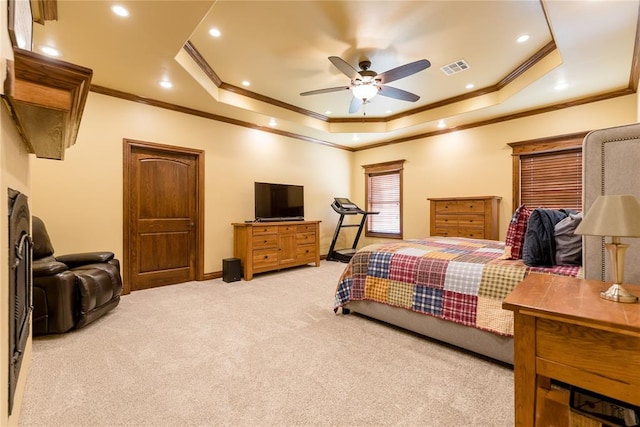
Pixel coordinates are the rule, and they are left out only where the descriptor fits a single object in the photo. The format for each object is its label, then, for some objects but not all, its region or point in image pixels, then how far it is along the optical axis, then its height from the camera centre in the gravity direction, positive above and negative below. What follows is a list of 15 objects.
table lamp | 1.09 -0.05
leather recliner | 2.46 -0.68
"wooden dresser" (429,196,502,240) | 4.55 -0.07
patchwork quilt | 2.05 -0.55
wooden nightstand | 0.93 -0.46
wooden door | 3.99 -0.02
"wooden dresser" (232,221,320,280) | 4.68 -0.54
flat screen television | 5.12 +0.22
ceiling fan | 3.11 +1.52
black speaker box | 4.50 -0.88
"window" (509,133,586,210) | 4.21 +0.63
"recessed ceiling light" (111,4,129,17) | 2.28 +1.63
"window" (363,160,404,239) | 6.38 +0.35
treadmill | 5.96 -0.15
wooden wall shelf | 1.02 +0.47
